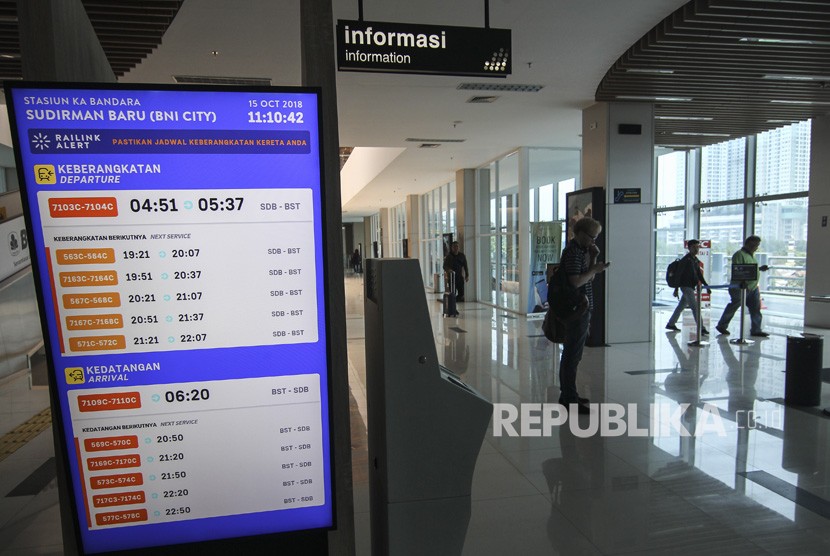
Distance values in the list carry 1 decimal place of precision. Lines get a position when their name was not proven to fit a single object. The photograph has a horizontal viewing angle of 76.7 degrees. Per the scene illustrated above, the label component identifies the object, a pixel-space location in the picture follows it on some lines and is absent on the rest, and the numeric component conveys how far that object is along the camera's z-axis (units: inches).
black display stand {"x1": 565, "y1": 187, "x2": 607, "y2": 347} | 330.6
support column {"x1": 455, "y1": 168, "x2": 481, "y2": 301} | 610.2
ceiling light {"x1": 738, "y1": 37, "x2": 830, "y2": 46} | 217.6
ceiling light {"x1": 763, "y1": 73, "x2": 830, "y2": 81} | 269.1
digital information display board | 51.4
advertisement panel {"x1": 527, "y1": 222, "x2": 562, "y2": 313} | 487.5
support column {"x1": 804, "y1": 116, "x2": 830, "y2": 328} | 373.4
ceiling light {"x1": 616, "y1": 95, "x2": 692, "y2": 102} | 313.3
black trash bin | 198.8
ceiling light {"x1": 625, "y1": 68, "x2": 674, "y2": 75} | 260.1
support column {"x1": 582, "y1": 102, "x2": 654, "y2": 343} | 329.1
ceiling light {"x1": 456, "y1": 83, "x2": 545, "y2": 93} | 284.8
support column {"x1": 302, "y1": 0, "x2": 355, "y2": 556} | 58.1
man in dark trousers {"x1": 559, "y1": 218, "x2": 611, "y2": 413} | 182.4
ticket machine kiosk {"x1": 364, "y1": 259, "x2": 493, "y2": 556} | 67.3
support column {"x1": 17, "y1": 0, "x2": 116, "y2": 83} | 53.4
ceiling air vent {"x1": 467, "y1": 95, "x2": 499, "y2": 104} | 310.8
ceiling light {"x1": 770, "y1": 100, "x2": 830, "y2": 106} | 324.2
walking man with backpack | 344.8
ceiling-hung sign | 153.2
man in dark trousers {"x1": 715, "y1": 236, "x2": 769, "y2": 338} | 331.9
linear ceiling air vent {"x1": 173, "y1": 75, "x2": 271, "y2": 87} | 275.6
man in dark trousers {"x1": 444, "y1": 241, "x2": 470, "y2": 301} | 481.4
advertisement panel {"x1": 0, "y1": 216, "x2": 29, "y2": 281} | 247.0
